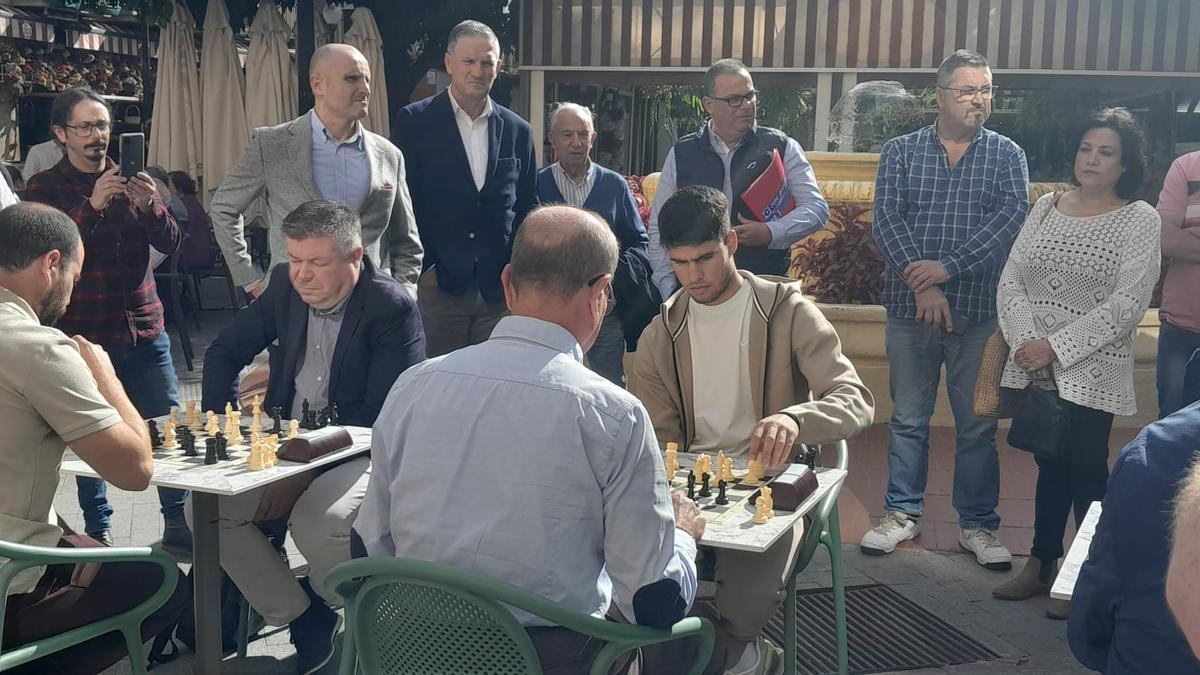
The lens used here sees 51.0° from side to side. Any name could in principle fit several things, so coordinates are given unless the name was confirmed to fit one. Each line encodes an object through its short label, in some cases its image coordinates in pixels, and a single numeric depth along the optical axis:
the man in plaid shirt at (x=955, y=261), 5.37
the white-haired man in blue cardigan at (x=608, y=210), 5.81
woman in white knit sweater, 4.73
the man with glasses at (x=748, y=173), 5.61
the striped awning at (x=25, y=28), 14.02
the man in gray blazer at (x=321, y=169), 5.27
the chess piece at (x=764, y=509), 2.98
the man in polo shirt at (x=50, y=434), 3.04
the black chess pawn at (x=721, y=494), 3.14
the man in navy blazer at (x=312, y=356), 3.94
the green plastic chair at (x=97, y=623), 2.96
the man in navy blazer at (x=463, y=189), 5.57
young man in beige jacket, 3.81
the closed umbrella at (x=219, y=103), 11.02
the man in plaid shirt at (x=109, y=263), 5.03
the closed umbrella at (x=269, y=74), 11.08
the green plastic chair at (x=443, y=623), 2.37
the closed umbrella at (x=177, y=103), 11.02
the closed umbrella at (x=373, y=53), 11.53
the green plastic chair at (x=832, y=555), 3.41
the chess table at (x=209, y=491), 3.33
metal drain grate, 4.37
